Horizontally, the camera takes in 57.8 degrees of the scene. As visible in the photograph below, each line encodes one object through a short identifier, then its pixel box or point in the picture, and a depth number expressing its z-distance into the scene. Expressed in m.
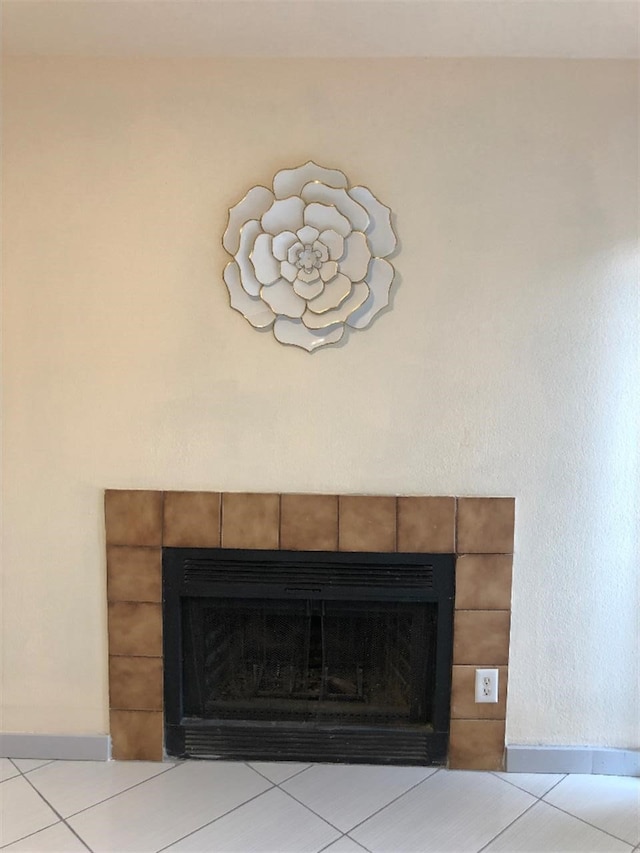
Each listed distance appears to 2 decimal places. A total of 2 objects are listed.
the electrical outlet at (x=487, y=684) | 1.58
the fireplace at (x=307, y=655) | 1.58
